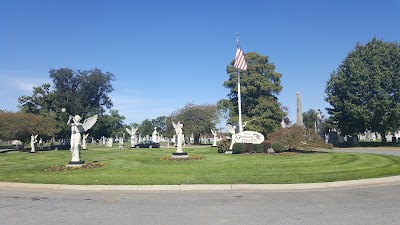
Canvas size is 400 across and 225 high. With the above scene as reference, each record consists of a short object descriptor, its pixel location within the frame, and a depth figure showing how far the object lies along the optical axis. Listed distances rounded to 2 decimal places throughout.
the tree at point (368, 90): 46.84
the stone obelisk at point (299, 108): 66.38
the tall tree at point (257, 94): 57.00
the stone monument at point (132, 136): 55.36
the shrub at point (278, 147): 28.48
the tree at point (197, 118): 72.25
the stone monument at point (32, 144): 40.94
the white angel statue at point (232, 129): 33.12
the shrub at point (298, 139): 28.69
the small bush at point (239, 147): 28.84
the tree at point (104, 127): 79.78
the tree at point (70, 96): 69.50
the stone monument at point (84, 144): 49.05
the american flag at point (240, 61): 32.34
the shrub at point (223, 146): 31.27
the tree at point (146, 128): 134.60
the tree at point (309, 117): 121.06
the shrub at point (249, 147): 29.04
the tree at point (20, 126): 44.69
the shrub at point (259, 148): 28.73
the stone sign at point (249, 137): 29.70
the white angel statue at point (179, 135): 24.47
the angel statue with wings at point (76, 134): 18.75
